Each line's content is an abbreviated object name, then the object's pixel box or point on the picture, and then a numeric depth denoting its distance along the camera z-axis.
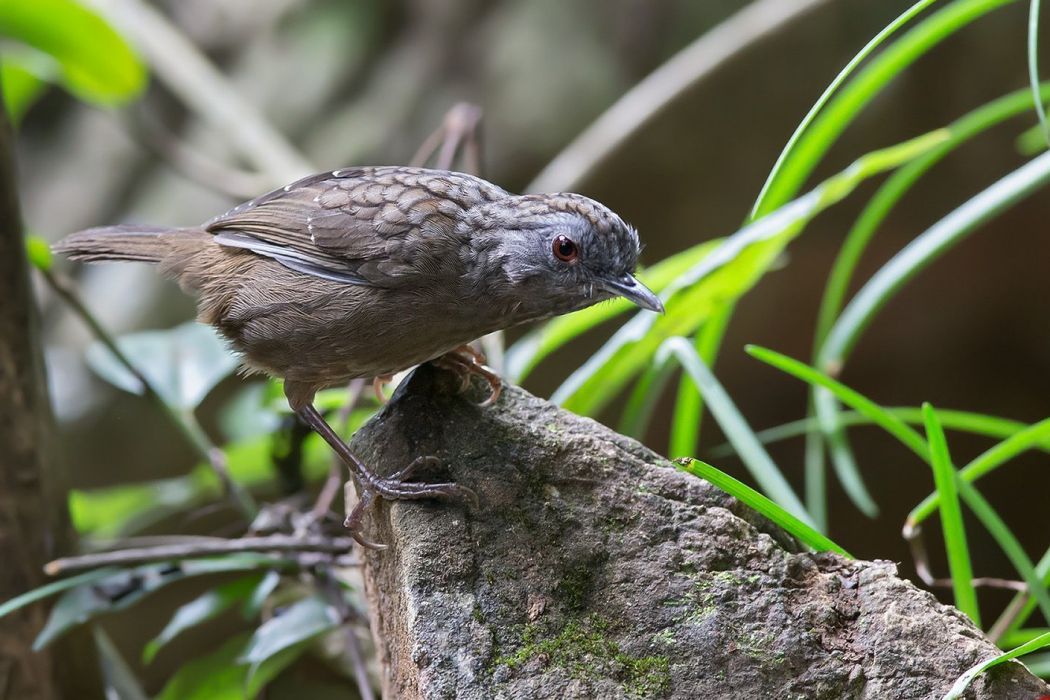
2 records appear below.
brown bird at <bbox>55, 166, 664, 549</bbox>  3.82
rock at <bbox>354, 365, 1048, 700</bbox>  3.01
